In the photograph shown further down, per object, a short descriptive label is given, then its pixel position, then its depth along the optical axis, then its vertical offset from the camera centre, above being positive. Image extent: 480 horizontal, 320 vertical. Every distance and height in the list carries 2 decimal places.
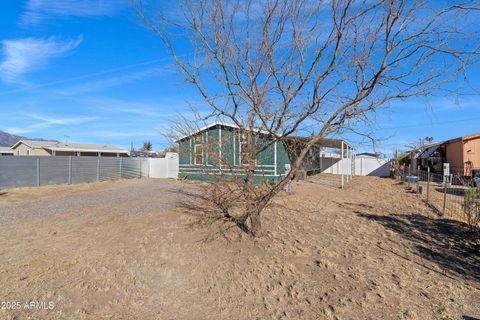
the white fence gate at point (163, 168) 19.39 -0.24
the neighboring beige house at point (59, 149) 26.64 +1.58
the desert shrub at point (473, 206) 4.78 -0.75
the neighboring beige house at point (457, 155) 15.96 +0.64
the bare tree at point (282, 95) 3.27 +0.91
